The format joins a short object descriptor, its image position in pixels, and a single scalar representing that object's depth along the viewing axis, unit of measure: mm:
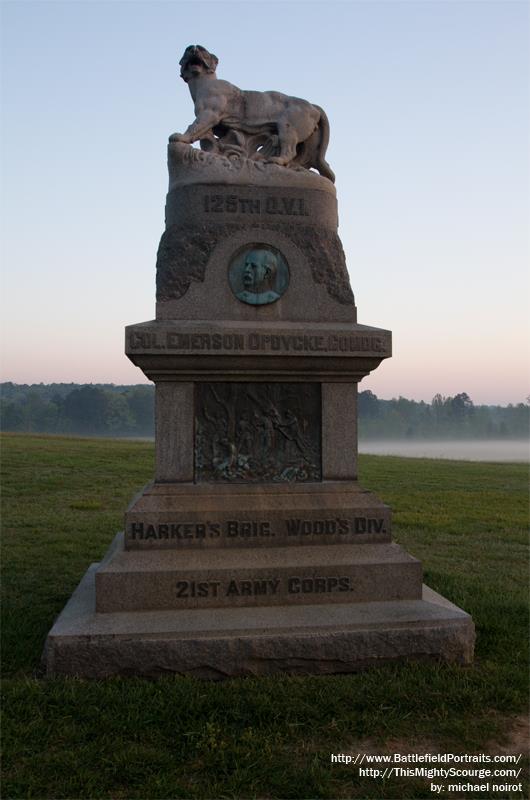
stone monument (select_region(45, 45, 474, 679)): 4359
